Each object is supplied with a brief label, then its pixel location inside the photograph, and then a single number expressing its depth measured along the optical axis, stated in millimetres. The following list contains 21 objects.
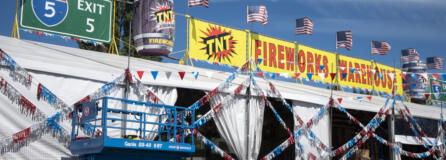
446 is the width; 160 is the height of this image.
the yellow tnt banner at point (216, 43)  22125
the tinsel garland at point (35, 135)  11828
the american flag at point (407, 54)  34812
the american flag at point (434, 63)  34812
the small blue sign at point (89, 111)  11116
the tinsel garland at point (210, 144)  14938
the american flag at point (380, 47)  29453
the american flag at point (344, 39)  28703
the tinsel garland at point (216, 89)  15119
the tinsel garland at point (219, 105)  15205
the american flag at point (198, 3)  22375
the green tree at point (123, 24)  43541
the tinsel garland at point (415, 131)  21023
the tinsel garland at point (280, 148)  16406
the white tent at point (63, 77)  12125
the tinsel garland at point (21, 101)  11969
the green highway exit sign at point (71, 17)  17391
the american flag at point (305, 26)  26484
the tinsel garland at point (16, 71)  12109
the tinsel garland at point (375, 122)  19094
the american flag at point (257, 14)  23469
